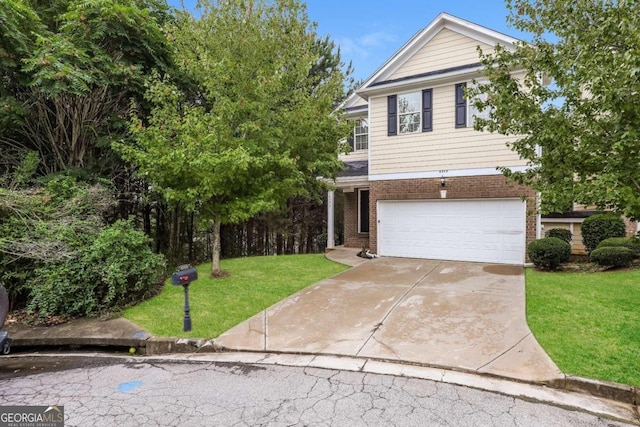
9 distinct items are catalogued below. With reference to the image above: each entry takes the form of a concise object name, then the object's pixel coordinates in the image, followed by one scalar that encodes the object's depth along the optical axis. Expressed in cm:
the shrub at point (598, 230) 962
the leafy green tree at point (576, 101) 369
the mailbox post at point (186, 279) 514
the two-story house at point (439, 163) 1006
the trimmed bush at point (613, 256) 800
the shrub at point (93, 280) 599
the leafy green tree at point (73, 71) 732
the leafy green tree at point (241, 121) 753
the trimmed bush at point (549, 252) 862
